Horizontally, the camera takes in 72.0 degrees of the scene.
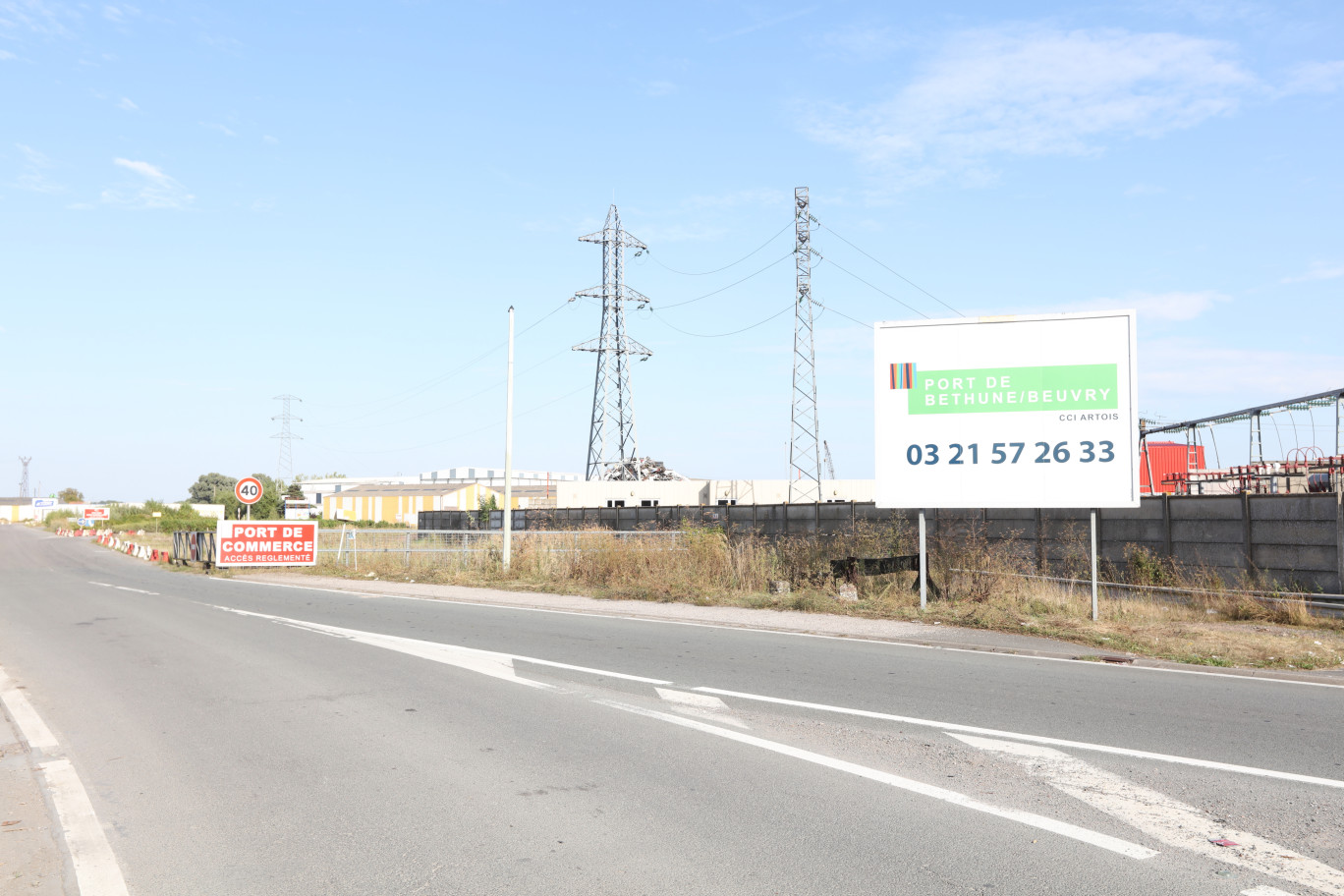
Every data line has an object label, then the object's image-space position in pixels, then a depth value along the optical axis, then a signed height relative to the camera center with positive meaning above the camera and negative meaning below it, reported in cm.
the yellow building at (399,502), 10044 +244
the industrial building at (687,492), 6359 +237
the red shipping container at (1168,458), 4844 +391
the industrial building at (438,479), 13125 +772
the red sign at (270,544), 2908 -67
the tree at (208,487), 14068 +546
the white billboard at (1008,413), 1400 +184
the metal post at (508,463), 2366 +165
